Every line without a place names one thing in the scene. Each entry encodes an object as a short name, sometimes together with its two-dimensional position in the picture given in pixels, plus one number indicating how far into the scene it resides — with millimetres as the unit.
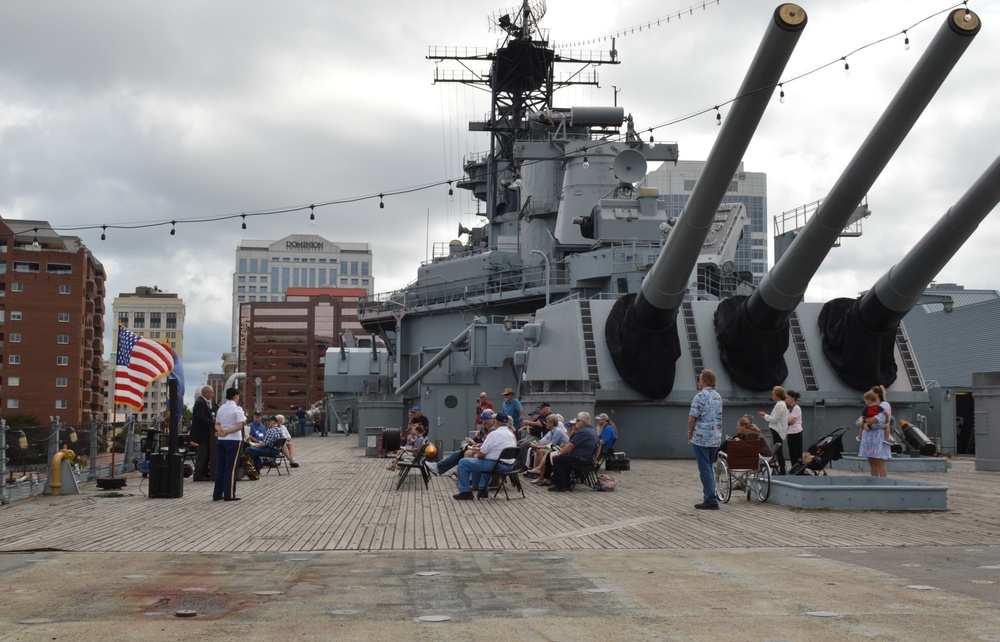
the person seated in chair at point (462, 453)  12977
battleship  13914
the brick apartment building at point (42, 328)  76688
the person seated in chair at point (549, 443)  14125
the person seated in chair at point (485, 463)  12219
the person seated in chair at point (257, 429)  18641
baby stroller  11734
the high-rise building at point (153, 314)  189750
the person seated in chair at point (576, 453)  12859
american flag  15227
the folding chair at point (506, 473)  12219
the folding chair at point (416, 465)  13555
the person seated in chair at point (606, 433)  15125
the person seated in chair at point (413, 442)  14109
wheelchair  11078
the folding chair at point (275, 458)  16975
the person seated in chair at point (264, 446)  16344
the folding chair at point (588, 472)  13156
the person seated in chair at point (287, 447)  17630
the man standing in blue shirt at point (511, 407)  17516
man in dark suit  13289
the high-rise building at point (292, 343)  137750
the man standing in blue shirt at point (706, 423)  10812
